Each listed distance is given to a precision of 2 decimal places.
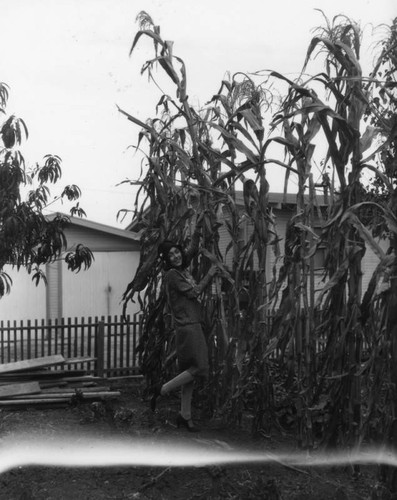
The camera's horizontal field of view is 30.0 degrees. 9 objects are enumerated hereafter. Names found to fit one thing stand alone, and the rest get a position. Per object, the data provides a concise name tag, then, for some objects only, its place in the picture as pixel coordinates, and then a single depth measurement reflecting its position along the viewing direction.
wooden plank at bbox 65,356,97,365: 10.04
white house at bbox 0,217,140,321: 20.20
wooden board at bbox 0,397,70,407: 8.47
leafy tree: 8.65
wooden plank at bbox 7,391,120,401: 8.62
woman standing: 7.26
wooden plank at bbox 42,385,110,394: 8.96
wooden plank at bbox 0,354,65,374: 9.28
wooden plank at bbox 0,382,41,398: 8.63
